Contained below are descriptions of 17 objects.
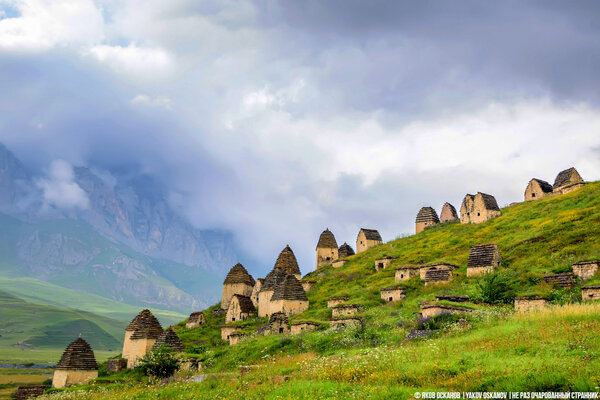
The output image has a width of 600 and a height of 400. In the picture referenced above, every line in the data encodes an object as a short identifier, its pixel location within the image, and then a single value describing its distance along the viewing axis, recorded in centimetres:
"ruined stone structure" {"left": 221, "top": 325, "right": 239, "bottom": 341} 4769
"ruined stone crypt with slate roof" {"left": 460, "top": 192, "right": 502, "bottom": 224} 6644
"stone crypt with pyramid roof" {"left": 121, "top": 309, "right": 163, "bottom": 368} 4241
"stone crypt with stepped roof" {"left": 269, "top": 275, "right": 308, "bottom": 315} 4653
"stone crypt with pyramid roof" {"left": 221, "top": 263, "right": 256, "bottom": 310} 6488
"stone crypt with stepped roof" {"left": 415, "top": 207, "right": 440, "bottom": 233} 8356
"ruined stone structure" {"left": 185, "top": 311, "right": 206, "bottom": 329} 5909
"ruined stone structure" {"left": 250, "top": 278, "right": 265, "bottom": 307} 6122
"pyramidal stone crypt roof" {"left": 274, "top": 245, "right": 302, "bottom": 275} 7012
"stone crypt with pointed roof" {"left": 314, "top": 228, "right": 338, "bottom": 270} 8381
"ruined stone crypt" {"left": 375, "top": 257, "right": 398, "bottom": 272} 5701
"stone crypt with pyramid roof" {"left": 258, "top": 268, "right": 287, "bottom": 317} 5225
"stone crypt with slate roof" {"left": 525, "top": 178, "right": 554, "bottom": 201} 7062
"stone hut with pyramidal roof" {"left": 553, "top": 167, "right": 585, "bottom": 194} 6506
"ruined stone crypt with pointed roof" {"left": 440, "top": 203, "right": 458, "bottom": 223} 8706
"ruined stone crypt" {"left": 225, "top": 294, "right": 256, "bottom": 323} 5372
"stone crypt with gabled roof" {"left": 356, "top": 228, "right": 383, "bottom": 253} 8262
